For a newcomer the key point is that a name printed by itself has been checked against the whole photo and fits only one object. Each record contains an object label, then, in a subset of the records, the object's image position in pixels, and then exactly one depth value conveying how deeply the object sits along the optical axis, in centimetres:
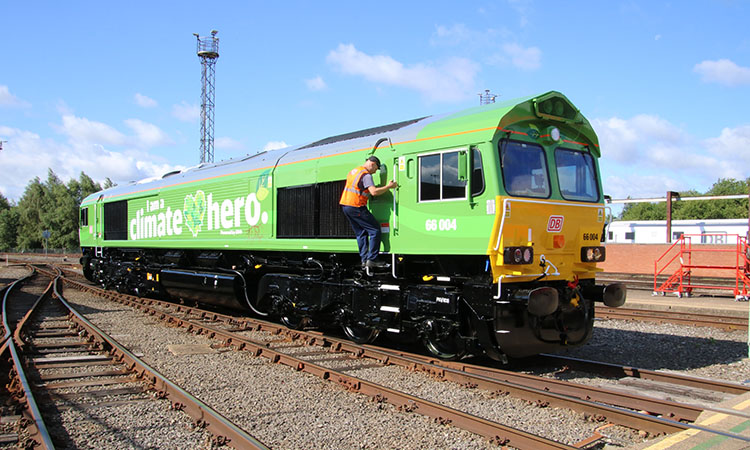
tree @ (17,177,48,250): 7650
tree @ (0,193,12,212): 9876
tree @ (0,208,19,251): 7875
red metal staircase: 1661
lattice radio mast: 3350
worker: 806
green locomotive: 689
